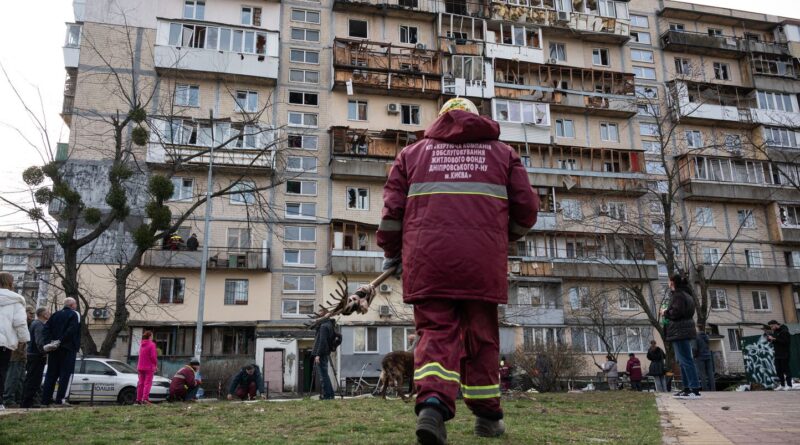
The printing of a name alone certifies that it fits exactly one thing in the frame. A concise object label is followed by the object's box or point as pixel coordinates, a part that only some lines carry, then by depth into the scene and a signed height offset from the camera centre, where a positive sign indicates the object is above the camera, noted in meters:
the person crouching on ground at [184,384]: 15.50 -0.57
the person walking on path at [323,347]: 13.15 +0.22
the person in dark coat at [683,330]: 10.07 +0.32
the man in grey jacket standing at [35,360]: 10.98 +0.07
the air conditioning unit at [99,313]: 35.78 +2.77
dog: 12.31 -0.27
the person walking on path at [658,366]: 19.42 -0.48
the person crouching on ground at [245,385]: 17.94 -0.73
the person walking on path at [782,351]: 15.62 -0.08
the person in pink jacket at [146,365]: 14.62 -0.10
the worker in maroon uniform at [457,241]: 4.42 +0.84
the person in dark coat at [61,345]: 11.59 +0.33
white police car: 22.45 -0.68
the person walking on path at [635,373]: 26.14 -0.91
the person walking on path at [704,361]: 15.57 -0.29
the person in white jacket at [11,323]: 8.80 +0.57
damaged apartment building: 38.31 +14.26
